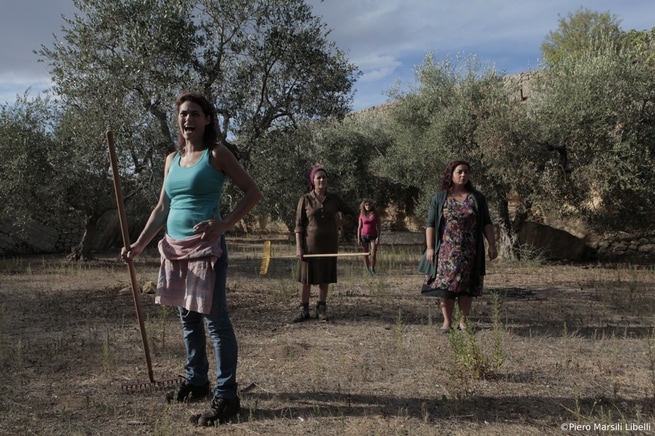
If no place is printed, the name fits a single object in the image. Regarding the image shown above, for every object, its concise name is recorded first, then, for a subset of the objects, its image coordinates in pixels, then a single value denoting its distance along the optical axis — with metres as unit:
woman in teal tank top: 3.00
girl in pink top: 10.58
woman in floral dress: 4.96
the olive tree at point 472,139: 11.22
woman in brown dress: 5.83
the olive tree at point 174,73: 9.23
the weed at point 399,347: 4.49
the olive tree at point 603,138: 10.50
